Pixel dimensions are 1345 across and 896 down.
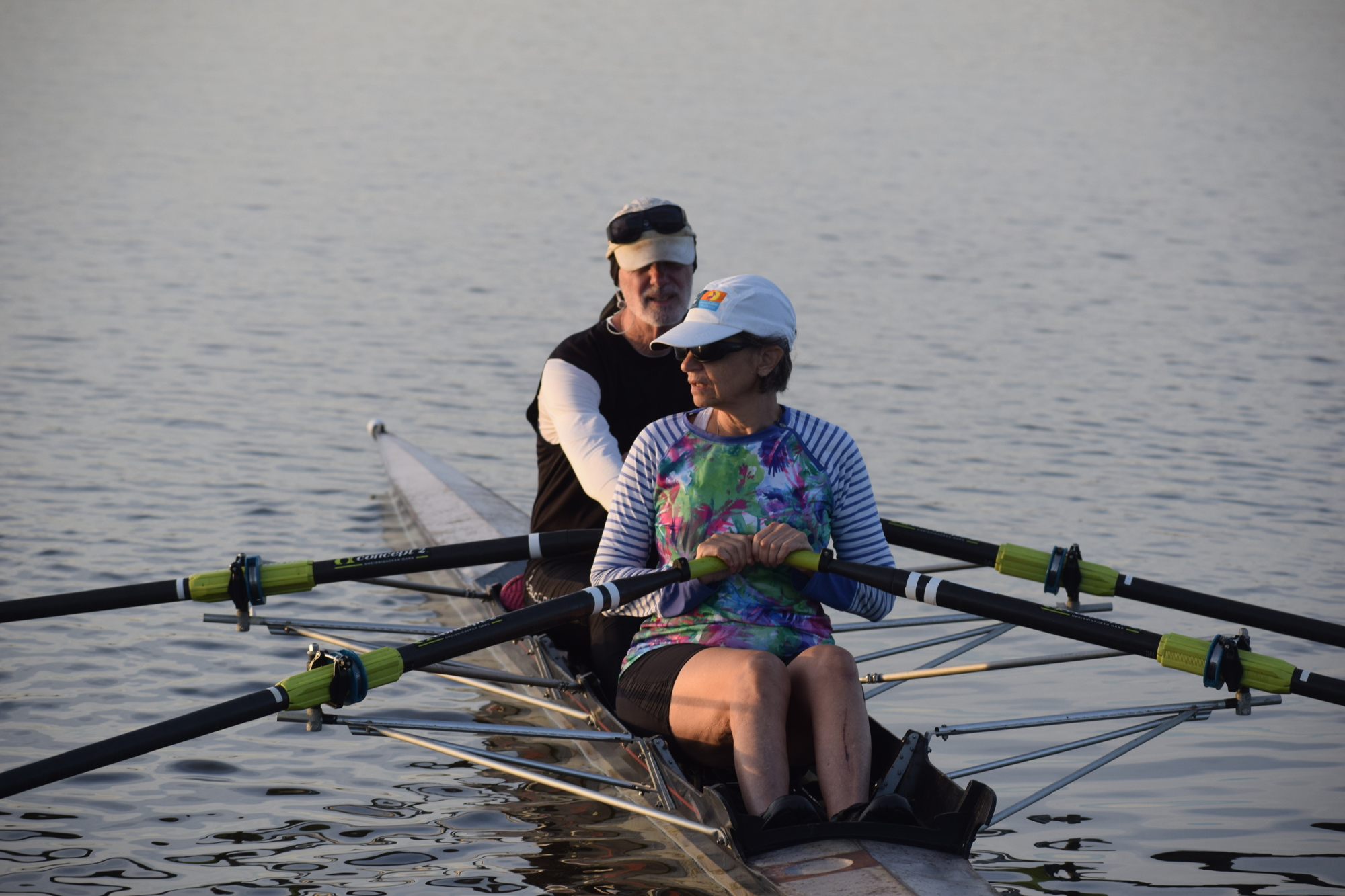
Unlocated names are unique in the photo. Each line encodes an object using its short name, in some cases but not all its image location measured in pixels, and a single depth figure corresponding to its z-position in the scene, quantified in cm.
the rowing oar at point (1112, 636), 812
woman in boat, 817
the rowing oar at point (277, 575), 991
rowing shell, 746
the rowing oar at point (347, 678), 720
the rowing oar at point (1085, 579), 930
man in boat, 1023
